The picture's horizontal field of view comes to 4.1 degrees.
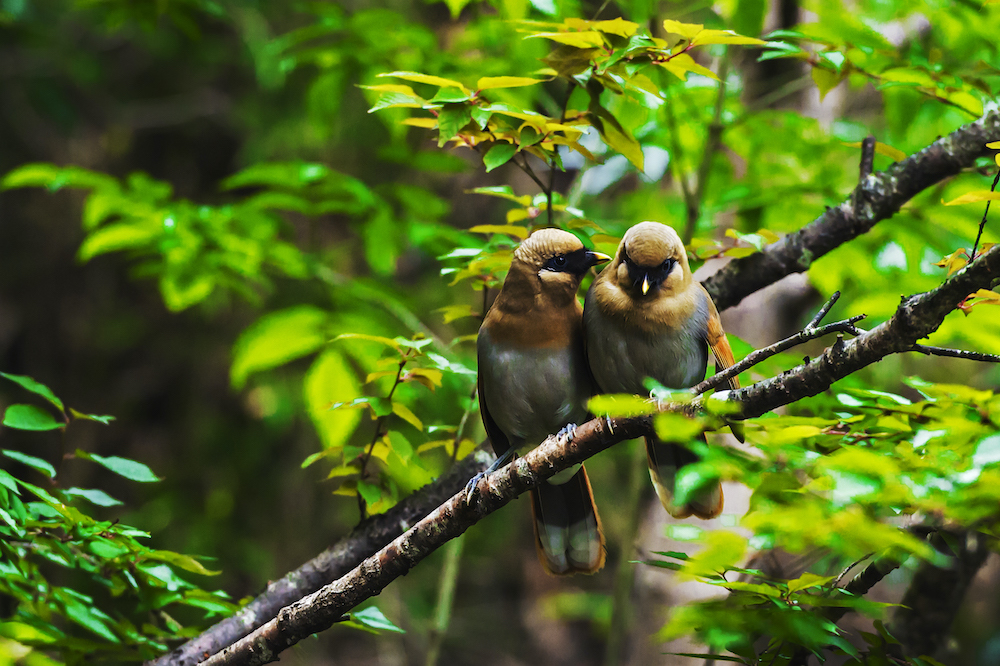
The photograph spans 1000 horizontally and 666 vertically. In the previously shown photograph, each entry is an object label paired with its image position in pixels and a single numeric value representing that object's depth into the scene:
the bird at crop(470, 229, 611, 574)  9.11
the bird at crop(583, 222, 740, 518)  9.04
